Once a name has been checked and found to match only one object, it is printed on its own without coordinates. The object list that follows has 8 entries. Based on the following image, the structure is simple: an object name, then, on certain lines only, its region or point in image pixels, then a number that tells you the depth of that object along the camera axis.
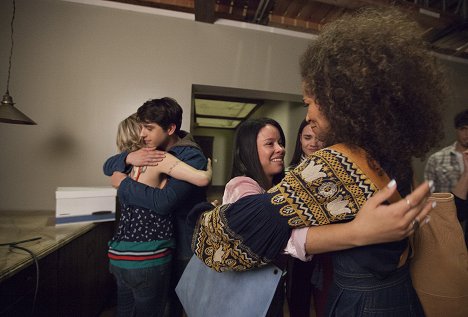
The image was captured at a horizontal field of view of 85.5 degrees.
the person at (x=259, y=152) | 1.17
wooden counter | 1.10
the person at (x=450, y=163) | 2.07
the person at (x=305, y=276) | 1.01
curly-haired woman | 0.57
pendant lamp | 1.59
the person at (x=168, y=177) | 1.23
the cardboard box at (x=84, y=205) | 1.81
